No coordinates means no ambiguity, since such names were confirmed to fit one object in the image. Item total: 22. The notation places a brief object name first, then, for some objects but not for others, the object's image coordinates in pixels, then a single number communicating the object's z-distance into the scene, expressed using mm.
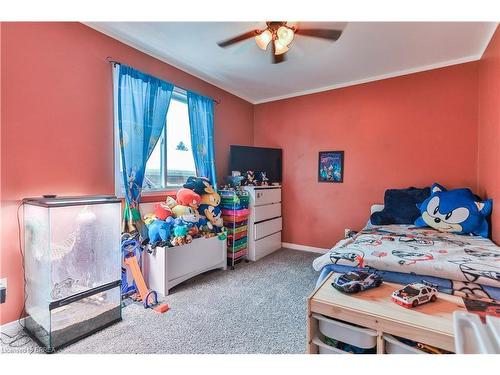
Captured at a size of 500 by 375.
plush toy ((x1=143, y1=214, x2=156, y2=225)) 2422
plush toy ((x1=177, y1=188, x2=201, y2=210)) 2597
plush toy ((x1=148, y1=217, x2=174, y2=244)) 2330
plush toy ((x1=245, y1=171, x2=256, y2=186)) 3502
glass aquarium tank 1567
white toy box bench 2258
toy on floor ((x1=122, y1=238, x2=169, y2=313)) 2054
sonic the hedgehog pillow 2215
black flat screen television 3455
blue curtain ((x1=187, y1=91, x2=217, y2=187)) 3023
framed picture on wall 3438
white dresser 3271
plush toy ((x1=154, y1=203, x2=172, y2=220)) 2457
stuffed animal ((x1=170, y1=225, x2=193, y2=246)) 2354
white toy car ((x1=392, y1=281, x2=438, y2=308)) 1163
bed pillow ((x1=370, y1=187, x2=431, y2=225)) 2680
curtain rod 2189
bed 1321
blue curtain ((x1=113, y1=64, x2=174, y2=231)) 2256
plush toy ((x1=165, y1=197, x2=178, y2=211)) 2585
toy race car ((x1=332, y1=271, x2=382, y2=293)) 1294
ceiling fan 1818
